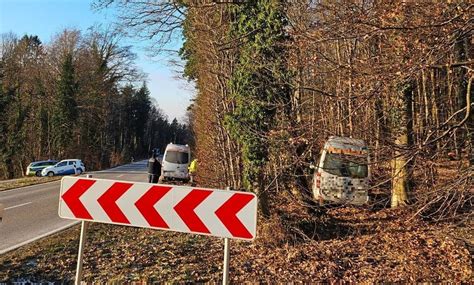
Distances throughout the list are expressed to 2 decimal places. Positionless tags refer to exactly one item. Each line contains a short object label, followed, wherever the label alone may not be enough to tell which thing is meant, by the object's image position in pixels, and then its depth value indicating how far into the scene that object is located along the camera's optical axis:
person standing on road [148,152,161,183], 19.61
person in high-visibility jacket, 24.38
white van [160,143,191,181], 31.19
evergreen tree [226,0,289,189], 10.77
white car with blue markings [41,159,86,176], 39.22
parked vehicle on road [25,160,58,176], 41.66
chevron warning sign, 4.36
